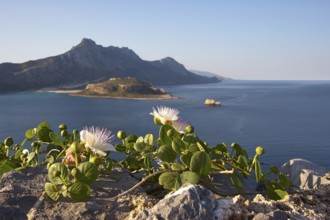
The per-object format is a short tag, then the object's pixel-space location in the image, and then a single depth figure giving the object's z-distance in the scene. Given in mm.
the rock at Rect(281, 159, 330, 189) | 657
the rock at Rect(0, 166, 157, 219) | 380
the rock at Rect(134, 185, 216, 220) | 308
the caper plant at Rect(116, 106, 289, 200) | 413
